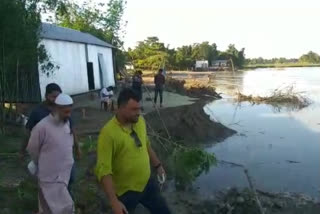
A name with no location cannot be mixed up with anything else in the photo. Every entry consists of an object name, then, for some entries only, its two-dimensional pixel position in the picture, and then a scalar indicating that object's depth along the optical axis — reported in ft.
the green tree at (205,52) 161.29
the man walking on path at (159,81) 35.47
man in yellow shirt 7.10
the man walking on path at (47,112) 9.50
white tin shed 35.13
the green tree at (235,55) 181.50
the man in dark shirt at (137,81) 33.98
